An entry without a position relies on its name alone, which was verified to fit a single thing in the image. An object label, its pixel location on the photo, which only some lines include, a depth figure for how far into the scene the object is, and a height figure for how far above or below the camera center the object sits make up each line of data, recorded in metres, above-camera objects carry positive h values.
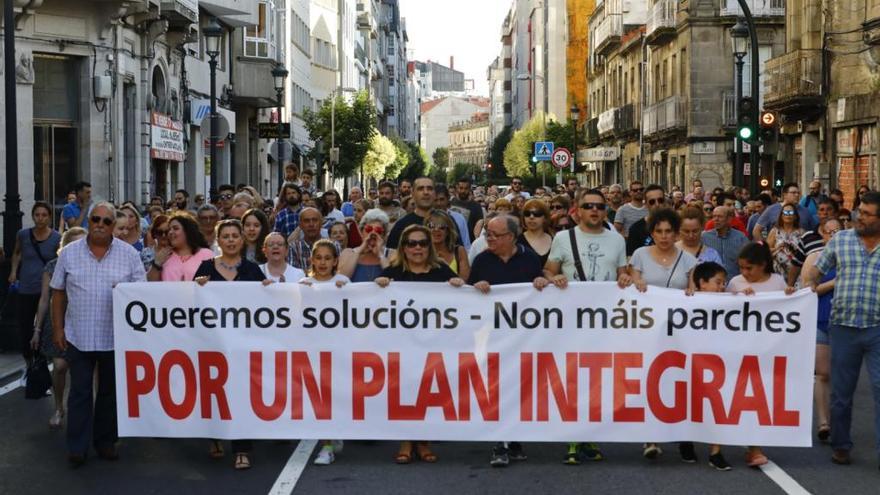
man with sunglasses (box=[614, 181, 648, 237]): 17.61 -0.24
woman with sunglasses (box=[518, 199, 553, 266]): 11.49 -0.26
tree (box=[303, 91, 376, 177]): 62.38 +2.93
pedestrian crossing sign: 45.64 +1.43
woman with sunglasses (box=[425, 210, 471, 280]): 10.88 -0.35
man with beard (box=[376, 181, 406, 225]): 17.23 -0.07
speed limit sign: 39.56 +1.03
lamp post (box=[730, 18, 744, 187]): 29.01 +3.02
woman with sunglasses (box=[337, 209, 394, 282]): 10.56 -0.47
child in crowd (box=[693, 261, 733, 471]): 9.58 -0.55
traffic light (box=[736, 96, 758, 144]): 24.22 +1.18
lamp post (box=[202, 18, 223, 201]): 30.66 +3.19
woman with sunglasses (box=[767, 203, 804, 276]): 14.88 -0.45
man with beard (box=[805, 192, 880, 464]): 9.22 -0.76
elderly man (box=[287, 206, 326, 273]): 12.62 -0.36
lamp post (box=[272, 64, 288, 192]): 37.44 +2.99
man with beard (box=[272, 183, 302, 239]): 16.38 -0.18
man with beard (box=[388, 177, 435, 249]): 12.37 -0.10
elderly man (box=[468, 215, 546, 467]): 9.53 -0.44
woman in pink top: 10.24 -0.39
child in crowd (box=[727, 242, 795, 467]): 9.75 -0.54
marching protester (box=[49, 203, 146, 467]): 9.42 -0.77
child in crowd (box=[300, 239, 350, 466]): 9.75 -0.47
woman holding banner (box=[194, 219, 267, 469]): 9.67 -0.46
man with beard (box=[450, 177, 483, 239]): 17.12 -0.11
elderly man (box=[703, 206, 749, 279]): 14.02 -0.44
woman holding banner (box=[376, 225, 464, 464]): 9.49 -0.46
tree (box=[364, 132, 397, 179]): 78.97 +2.13
